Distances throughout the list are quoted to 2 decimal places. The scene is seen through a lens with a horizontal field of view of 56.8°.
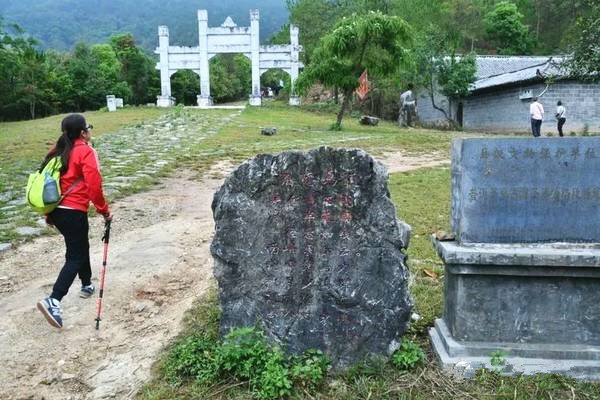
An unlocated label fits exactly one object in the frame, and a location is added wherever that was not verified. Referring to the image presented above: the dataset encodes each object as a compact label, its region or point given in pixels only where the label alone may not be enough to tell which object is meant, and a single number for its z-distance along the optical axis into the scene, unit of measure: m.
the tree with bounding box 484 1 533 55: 39.69
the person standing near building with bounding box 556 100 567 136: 19.09
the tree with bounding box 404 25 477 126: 26.28
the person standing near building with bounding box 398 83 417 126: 23.53
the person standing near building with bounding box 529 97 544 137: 17.45
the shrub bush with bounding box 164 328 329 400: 3.24
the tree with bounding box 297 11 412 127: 18.27
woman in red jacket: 4.18
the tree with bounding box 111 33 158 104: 43.66
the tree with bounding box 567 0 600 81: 10.24
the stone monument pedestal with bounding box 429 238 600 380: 3.30
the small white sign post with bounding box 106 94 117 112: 30.78
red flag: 20.15
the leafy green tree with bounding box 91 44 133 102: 39.91
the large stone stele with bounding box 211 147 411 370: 3.40
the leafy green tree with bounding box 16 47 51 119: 34.91
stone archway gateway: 36.56
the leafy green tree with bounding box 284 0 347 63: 40.47
